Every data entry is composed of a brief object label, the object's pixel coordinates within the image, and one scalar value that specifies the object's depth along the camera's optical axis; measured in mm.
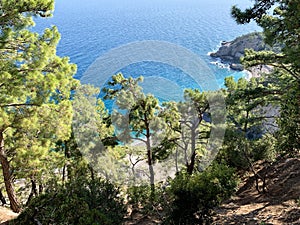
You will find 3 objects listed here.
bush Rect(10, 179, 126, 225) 4688
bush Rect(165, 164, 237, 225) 6539
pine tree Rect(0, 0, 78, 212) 6883
